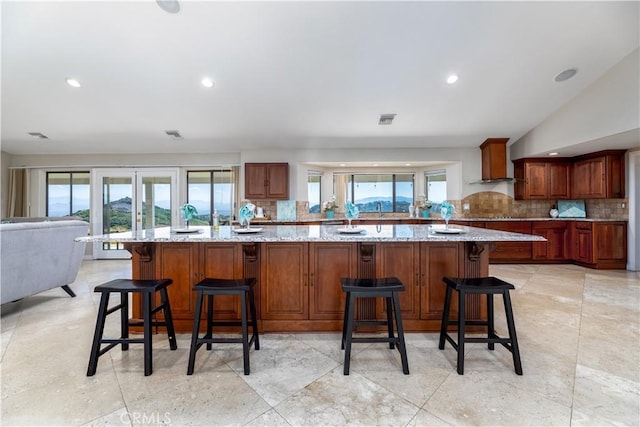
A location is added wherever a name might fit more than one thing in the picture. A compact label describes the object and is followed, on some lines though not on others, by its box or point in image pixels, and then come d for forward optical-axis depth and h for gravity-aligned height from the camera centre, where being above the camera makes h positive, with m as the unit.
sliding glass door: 5.95 +0.35
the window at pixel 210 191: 6.11 +0.57
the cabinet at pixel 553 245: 5.24 -0.59
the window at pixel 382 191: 6.87 +0.62
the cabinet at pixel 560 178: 4.97 +0.72
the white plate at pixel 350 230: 2.30 -0.13
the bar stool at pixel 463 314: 1.85 -0.68
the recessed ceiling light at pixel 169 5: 2.64 +2.08
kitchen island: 2.41 -0.49
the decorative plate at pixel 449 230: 2.28 -0.13
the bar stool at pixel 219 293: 1.84 -0.61
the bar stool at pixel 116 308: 1.85 -0.67
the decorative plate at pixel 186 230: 2.43 -0.12
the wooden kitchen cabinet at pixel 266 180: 5.68 +0.76
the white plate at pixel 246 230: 2.39 -0.13
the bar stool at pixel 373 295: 1.82 -0.59
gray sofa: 2.76 -0.44
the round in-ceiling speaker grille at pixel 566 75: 3.76 +1.97
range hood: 5.43 +1.11
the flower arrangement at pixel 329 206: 6.54 +0.24
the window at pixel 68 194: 6.05 +0.53
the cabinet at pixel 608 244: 4.76 -0.52
